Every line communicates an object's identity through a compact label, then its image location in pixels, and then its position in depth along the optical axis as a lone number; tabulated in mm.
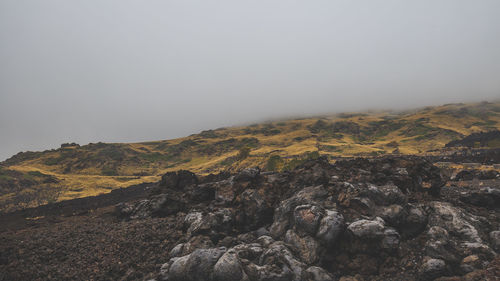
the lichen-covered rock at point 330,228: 15445
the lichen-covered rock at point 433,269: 12406
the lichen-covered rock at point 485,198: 19009
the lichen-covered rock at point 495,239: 13653
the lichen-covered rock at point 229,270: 13141
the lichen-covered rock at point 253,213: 21797
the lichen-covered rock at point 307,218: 16322
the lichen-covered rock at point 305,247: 15013
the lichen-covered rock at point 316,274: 13414
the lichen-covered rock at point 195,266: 13906
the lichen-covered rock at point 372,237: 14672
